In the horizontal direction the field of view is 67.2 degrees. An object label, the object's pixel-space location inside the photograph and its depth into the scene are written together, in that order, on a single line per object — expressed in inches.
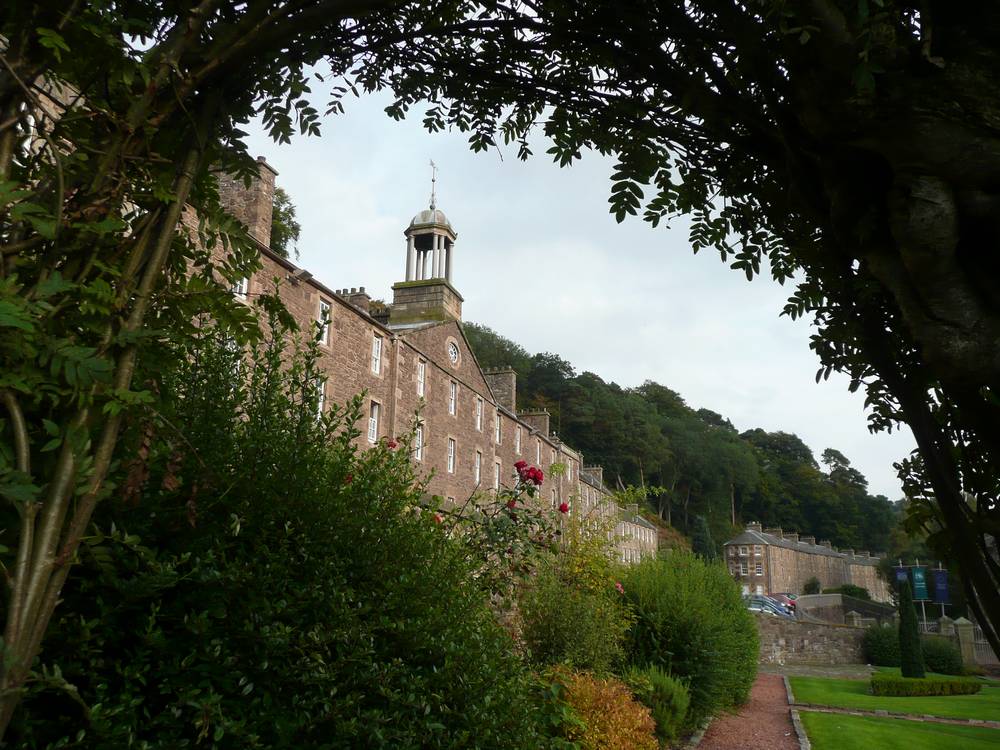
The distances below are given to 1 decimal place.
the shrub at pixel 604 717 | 319.3
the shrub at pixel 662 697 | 441.7
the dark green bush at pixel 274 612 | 121.7
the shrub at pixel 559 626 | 387.5
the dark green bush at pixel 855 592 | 3114.2
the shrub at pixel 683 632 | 536.1
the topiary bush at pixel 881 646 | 1523.1
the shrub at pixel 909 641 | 1184.2
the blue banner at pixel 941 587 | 1746.3
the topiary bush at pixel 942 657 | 1346.0
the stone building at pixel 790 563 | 3292.3
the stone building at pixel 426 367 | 890.7
